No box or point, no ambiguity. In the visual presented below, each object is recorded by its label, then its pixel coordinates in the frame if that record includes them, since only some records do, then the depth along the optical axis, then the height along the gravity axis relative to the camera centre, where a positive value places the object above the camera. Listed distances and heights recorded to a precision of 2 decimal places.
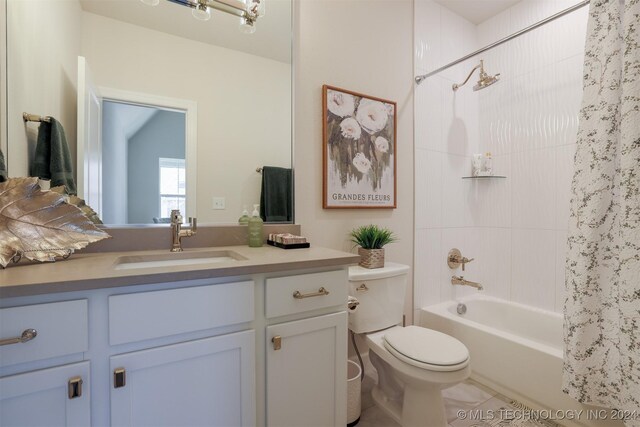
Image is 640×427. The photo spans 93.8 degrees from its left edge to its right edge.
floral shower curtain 1.06 -0.05
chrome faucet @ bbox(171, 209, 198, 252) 1.24 -0.10
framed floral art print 1.71 +0.35
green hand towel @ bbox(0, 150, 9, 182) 0.92 +0.11
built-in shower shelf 2.25 +0.25
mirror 1.11 +0.55
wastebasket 1.43 -0.93
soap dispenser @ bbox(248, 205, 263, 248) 1.40 -0.12
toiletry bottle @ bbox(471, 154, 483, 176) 2.29 +0.35
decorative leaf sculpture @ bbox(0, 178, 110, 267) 0.87 -0.06
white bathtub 1.47 -0.80
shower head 1.99 +0.87
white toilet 1.26 -0.63
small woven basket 1.64 -0.27
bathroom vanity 0.71 -0.38
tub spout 2.18 -0.53
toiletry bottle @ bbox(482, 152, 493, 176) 2.28 +0.34
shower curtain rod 1.53 +1.00
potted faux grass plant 1.65 -0.20
